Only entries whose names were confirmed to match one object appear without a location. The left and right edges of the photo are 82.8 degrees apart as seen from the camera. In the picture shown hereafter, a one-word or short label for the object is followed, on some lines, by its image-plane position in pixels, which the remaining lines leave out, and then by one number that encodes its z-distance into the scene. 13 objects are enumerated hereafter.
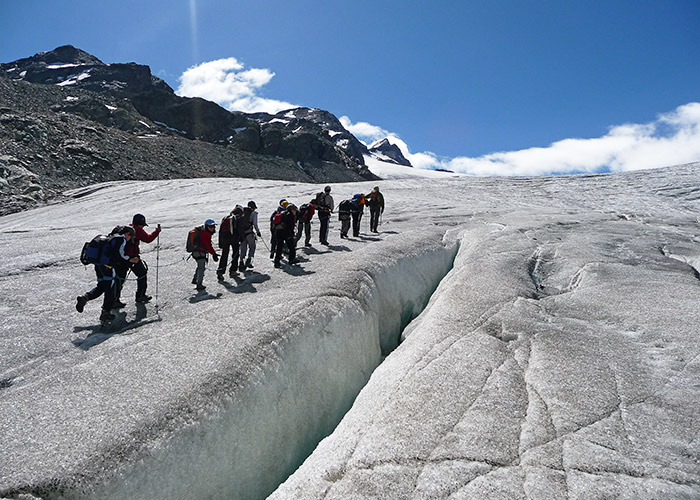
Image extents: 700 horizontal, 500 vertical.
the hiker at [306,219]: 15.98
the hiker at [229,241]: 12.37
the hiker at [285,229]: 13.45
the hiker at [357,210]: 18.41
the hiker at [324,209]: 16.77
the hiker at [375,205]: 19.56
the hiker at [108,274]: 8.61
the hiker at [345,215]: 18.17
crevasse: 5.39
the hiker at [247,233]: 12.92
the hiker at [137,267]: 9.24
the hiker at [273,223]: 13.85
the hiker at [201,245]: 10.99
